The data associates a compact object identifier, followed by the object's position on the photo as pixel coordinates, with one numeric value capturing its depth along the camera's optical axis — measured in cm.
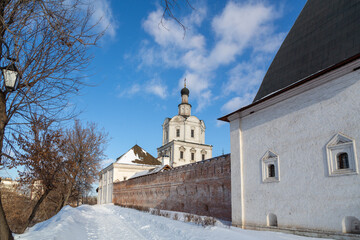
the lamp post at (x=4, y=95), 423
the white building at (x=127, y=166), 4077
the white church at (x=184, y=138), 4119
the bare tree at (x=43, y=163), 1085
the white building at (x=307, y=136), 797
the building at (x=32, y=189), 1399
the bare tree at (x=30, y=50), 434
